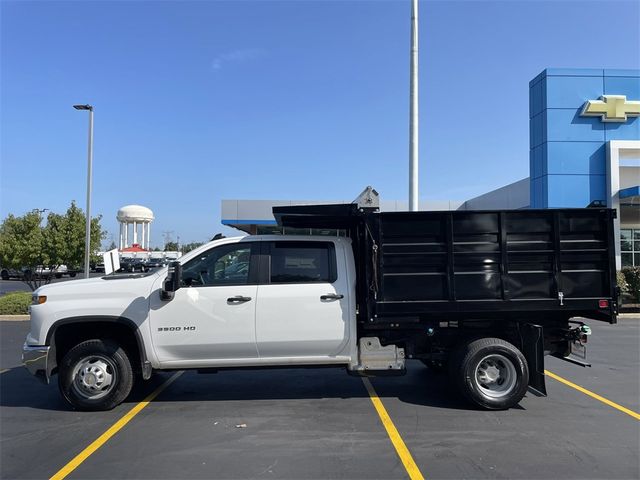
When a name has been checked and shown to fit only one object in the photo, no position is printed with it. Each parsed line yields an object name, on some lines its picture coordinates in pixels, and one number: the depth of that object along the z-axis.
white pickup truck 5.79
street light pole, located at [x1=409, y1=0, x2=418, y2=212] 13.49
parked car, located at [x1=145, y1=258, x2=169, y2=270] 34.31
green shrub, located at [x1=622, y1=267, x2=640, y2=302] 16.33
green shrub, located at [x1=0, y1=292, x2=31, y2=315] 15.20
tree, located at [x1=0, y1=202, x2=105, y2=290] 19.53
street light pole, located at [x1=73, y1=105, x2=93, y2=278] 17.50
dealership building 18.42
